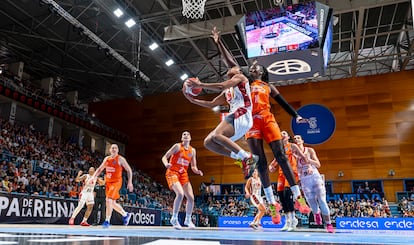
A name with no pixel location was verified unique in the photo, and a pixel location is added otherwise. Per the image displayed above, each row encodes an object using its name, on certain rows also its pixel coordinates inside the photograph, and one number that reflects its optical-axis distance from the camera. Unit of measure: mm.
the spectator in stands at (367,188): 23731
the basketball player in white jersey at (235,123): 4980
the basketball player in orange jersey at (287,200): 7217
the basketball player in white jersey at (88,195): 11852
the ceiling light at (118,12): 17812
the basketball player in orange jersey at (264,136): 5590
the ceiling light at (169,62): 23878
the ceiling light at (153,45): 21594
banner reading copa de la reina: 11883
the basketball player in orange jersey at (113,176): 9727
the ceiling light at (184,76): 27506
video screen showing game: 10633
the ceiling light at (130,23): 18625
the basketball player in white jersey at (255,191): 11061
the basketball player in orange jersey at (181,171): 8884
